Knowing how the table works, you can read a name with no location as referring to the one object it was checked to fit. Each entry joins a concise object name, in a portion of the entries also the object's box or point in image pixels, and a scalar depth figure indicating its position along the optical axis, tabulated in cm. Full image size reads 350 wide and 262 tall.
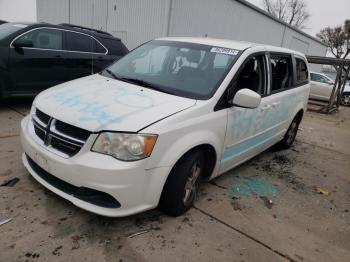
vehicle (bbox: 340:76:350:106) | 1719
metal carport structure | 1226
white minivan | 253
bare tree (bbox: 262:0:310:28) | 5166
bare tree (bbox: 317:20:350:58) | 4247
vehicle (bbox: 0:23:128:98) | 564
